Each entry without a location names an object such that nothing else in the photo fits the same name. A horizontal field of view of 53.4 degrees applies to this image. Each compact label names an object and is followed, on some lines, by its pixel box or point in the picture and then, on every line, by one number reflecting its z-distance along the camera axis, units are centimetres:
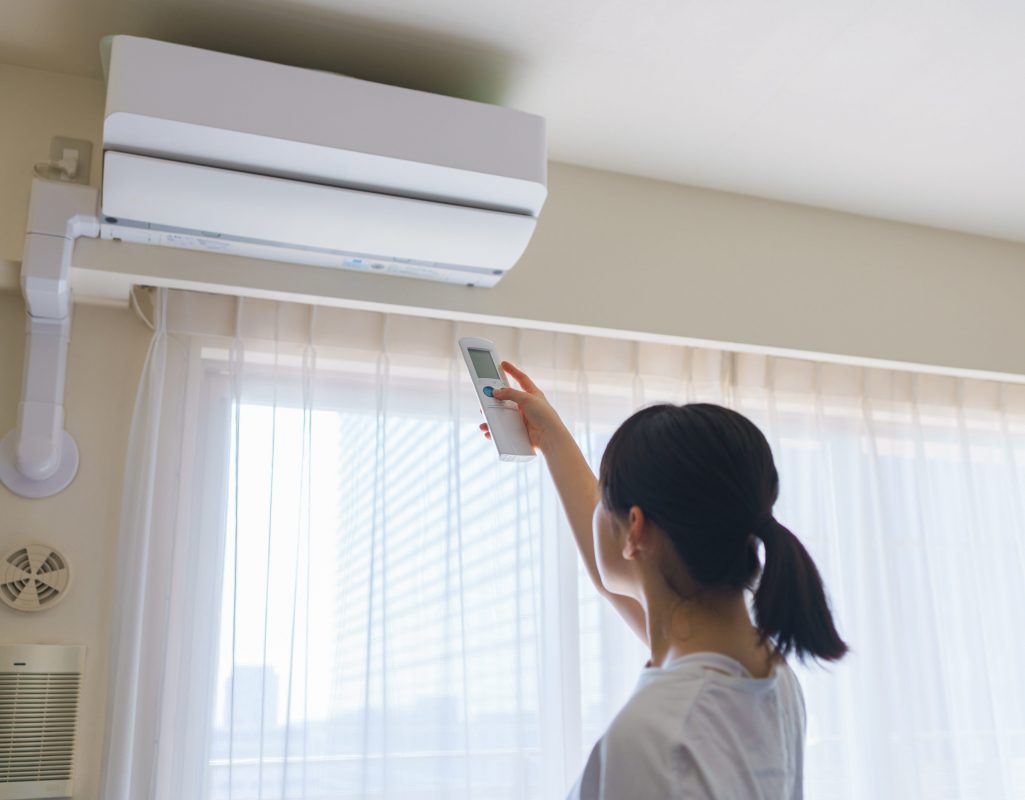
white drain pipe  177
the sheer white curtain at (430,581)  196
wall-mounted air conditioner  169
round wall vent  187
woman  87
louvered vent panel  179
